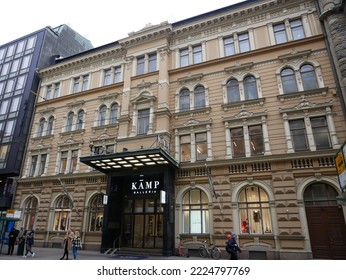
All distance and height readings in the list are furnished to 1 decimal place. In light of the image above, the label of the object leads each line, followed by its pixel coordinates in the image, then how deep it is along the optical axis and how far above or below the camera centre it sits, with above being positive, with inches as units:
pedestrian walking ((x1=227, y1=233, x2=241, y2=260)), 504.7 -43.4
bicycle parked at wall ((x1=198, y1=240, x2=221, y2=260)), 635.4 -63.9
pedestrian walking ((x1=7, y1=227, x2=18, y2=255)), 689.0 -40.8
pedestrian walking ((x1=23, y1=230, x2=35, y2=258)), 650.8 -39.2
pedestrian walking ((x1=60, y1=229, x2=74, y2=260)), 599.8 -39.3
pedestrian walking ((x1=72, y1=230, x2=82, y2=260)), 600.2 -42.5
